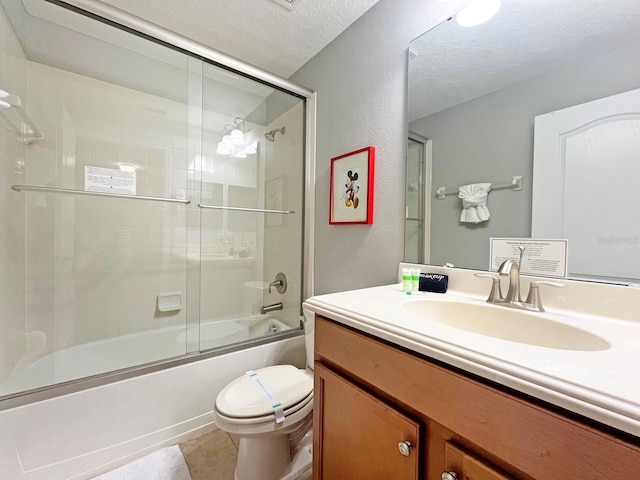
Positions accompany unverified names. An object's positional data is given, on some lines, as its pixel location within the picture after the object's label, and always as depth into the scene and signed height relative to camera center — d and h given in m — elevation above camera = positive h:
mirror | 0.78 +0.52
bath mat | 1.18 -1.06
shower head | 2.07 +0.82
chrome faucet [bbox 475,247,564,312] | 0.82 -0.16
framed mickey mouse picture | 1.38 +0.28
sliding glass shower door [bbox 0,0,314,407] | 1.37 +0.23
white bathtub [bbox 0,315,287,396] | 1.31 -0.69
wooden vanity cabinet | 0.38 -0.35
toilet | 1.02 -0.71
